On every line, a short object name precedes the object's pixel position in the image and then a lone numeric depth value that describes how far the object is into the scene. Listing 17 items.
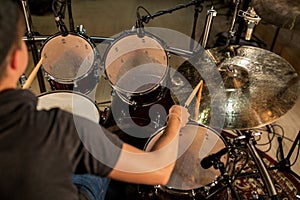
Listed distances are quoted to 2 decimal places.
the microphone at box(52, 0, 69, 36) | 1.83
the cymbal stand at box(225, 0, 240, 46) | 1.87
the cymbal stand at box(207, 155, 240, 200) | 1.25
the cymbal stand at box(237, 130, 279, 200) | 1.17
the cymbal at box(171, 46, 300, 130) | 1.47
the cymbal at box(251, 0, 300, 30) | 1.85
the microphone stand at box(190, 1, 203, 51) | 2.28
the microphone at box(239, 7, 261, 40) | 1.71
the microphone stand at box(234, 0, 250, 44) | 1.96
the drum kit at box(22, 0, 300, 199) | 1.42
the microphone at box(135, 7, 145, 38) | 1.81
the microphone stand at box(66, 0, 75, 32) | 2.26
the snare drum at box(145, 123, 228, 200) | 1.31
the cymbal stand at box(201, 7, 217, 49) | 1.89
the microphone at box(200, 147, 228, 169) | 1.26
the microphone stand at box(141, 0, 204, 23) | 2.06
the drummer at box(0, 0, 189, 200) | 0.69
